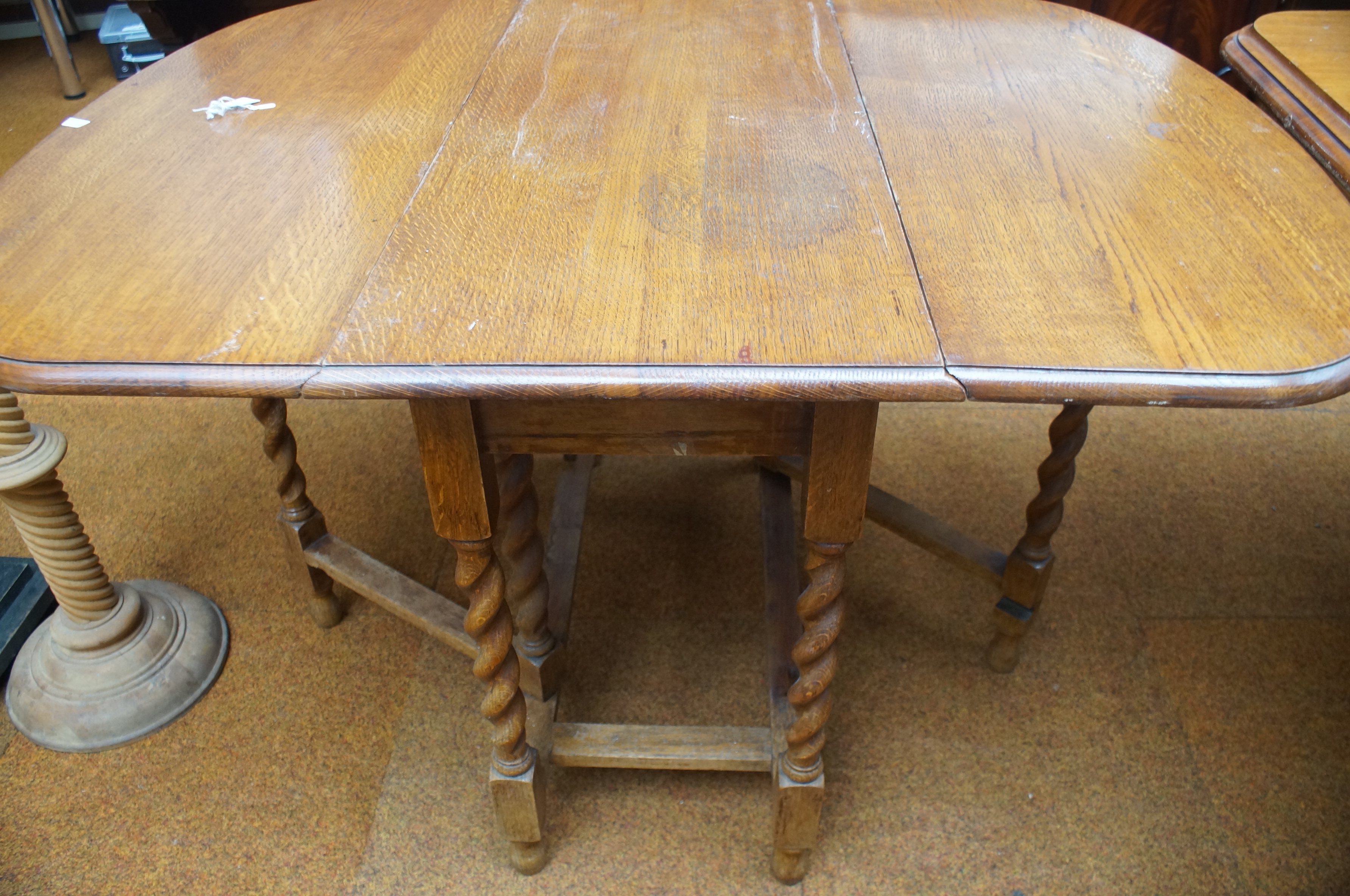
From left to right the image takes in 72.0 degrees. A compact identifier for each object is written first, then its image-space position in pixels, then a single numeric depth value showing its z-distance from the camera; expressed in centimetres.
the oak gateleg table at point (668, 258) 78
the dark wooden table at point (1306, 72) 118
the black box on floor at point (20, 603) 162
